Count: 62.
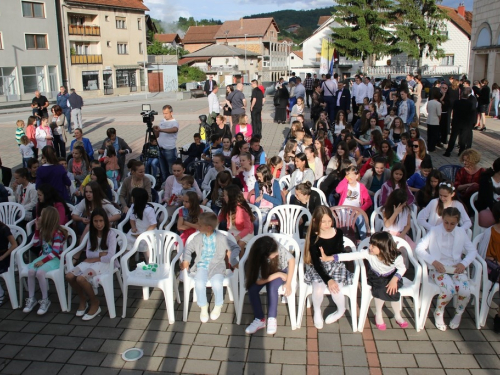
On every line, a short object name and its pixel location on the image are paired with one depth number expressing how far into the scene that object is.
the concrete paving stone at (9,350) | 4.36
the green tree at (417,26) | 37.06
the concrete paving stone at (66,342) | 4.47
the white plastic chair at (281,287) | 4.70
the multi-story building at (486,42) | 20.98
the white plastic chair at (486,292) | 4.64
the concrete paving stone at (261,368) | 4.02
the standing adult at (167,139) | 9.18
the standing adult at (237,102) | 13.88
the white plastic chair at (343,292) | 4.64
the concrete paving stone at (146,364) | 4.13
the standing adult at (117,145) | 9.38
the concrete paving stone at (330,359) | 4.11
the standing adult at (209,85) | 18.32
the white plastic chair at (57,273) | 5.10
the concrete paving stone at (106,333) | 4.64
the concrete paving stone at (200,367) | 4.06
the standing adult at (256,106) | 15.17
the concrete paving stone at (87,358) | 4.21
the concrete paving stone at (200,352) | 4.27
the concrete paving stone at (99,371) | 4.06
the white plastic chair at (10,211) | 6.50
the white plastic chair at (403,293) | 4.62
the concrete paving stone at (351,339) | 4.41
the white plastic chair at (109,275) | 4.97
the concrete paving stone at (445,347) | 4.24
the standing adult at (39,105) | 14.61
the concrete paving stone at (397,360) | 4.07
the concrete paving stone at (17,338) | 4.57
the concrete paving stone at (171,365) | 4.08
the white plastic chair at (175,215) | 6.05
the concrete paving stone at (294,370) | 4.00
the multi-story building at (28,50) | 38.22
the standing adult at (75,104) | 17.22
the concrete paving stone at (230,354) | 4.21
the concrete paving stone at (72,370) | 4.06
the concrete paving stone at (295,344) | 4.37
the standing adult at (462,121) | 11.53
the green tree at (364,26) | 37.03
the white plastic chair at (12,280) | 5.23
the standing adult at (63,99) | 17.16
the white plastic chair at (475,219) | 6.04
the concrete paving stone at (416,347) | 4.26
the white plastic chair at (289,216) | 6.14
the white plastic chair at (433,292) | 4.61
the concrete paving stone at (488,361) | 4.00
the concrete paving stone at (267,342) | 4.40
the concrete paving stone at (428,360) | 4.04
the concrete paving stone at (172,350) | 4.30
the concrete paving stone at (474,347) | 4.22
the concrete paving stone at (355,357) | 4.09
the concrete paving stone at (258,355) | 4.19
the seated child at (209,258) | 4.87
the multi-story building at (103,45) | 45.12
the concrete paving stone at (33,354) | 4.30
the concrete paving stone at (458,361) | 4.02
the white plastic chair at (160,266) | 4.89
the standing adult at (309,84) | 21.41
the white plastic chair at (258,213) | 6.08
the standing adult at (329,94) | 15.39
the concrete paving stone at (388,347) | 4.29
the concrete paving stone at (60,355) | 4.26
